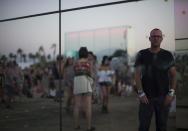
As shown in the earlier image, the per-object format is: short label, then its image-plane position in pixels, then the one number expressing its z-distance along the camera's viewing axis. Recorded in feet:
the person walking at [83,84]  24.89
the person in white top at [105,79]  24.38
